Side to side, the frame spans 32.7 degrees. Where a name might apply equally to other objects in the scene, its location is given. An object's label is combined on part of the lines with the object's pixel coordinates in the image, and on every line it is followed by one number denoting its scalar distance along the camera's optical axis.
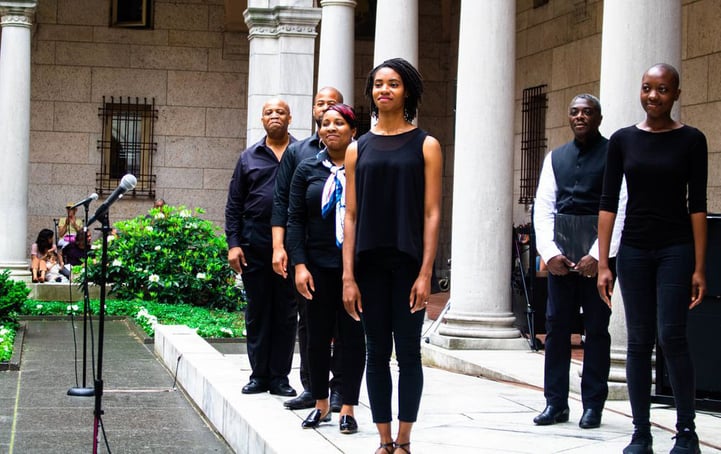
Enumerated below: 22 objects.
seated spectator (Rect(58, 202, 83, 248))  21.04
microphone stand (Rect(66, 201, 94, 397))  9.11
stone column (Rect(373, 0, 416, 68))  13.59
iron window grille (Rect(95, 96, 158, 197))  24.41
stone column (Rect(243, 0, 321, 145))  17.89
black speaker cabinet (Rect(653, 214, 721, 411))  6.88
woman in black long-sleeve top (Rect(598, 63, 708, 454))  5.53
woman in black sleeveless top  5.30
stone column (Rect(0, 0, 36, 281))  19.44
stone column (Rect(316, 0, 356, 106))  16.12
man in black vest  6.60
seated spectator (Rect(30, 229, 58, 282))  20.30
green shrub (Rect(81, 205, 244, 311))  16.83
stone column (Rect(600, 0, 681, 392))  7.59
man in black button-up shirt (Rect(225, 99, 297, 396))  7.58
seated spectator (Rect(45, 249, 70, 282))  20.28
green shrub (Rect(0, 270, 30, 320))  13.24
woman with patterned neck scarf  6.20
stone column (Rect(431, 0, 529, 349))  10.66
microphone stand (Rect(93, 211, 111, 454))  6.01
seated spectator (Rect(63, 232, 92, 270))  20.34
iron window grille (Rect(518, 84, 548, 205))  18.41
